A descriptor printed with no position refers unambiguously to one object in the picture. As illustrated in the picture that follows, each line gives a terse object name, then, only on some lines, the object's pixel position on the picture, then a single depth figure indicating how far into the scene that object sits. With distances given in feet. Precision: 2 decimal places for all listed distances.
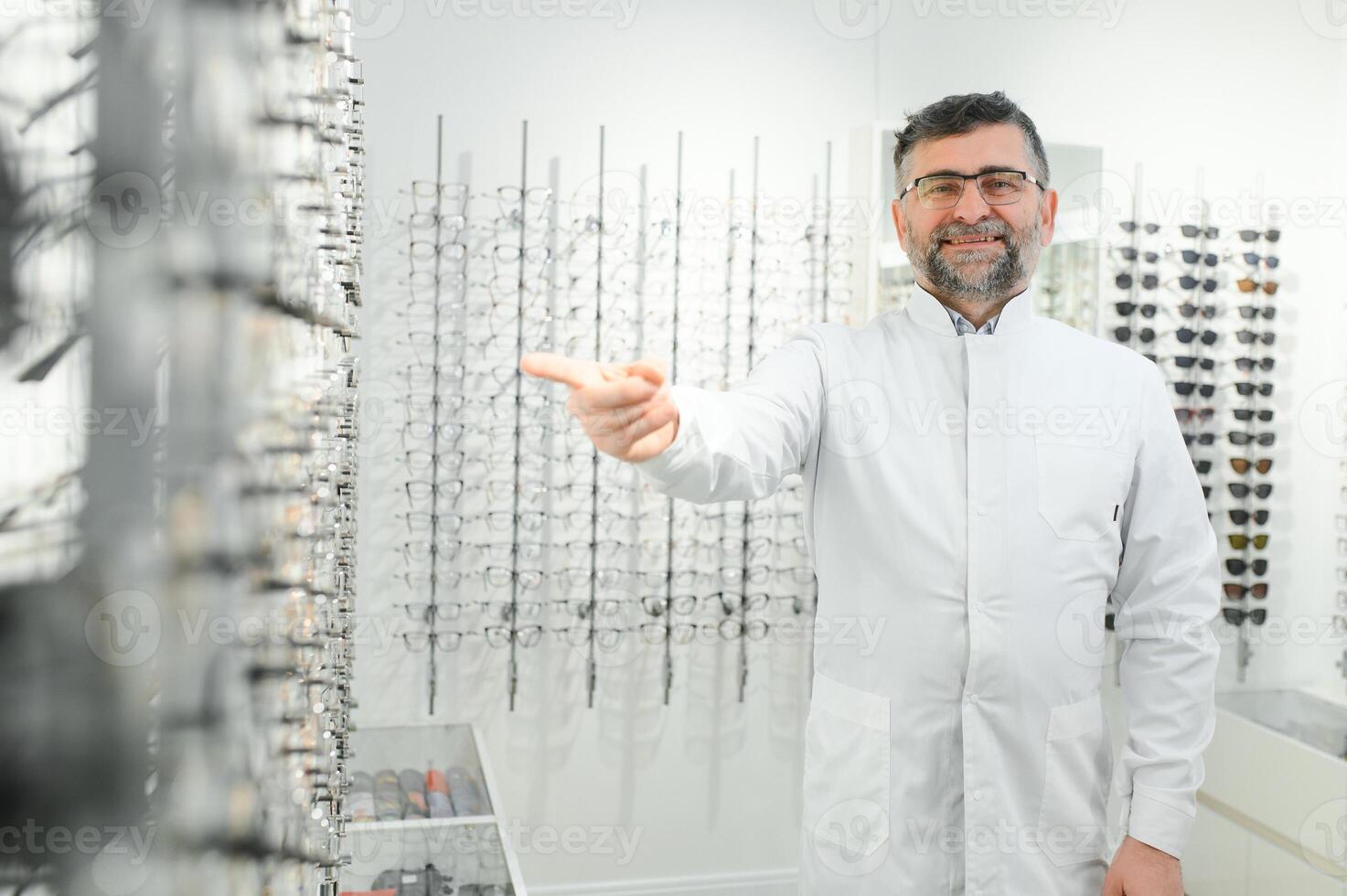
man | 5.88
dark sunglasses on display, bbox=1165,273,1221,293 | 13.23
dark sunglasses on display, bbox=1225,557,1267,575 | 13.47
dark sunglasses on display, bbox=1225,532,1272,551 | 13.48
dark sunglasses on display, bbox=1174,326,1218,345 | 13.23
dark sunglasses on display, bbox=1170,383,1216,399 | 13.32
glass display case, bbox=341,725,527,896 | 7.56
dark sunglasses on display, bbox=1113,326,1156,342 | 13.01
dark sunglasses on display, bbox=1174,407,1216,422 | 13.32
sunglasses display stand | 13.26
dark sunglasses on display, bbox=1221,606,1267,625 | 13.52
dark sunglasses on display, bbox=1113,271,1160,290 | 13.07
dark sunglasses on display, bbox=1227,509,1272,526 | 13.50
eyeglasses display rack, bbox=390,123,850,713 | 11.57
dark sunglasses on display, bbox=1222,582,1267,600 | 13.46
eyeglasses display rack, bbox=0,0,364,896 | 0.84
